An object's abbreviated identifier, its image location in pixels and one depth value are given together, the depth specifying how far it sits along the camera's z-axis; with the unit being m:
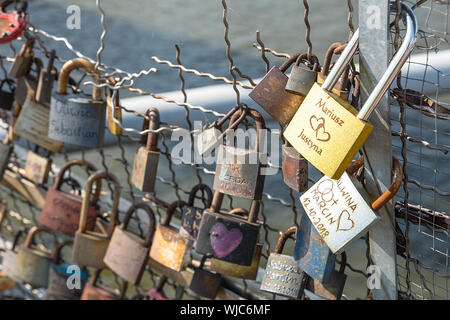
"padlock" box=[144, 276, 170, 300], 1.13
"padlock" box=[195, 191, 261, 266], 1.01
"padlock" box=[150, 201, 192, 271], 1.06
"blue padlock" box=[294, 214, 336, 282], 0.96
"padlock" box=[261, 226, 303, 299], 1.00
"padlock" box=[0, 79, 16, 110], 1.25
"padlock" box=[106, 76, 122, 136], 1.07
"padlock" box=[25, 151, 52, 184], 1.22
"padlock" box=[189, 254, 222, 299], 1.07
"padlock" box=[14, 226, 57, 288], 1.24
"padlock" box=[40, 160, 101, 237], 1.17
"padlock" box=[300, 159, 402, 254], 0.91
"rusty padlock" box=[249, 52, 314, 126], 0.93
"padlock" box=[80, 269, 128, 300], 1.16
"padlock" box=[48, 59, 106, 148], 1.11
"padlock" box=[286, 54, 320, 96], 0.91
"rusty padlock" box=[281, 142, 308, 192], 0.93
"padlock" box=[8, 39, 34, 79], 1.17
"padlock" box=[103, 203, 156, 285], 1.10
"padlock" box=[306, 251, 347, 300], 0.98
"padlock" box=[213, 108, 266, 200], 0.97
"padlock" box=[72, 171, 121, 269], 1.15
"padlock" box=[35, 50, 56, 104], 1.15
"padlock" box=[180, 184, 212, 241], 1.05
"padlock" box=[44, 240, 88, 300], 1.22
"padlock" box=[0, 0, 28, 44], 1.14
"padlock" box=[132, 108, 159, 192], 1.07
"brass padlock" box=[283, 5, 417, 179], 0.87
